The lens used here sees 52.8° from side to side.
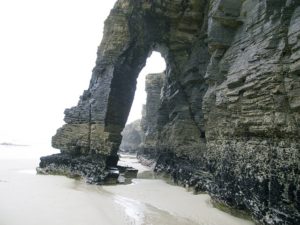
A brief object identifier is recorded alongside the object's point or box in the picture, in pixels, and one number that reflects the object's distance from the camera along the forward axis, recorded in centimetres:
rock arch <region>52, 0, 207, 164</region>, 2170
